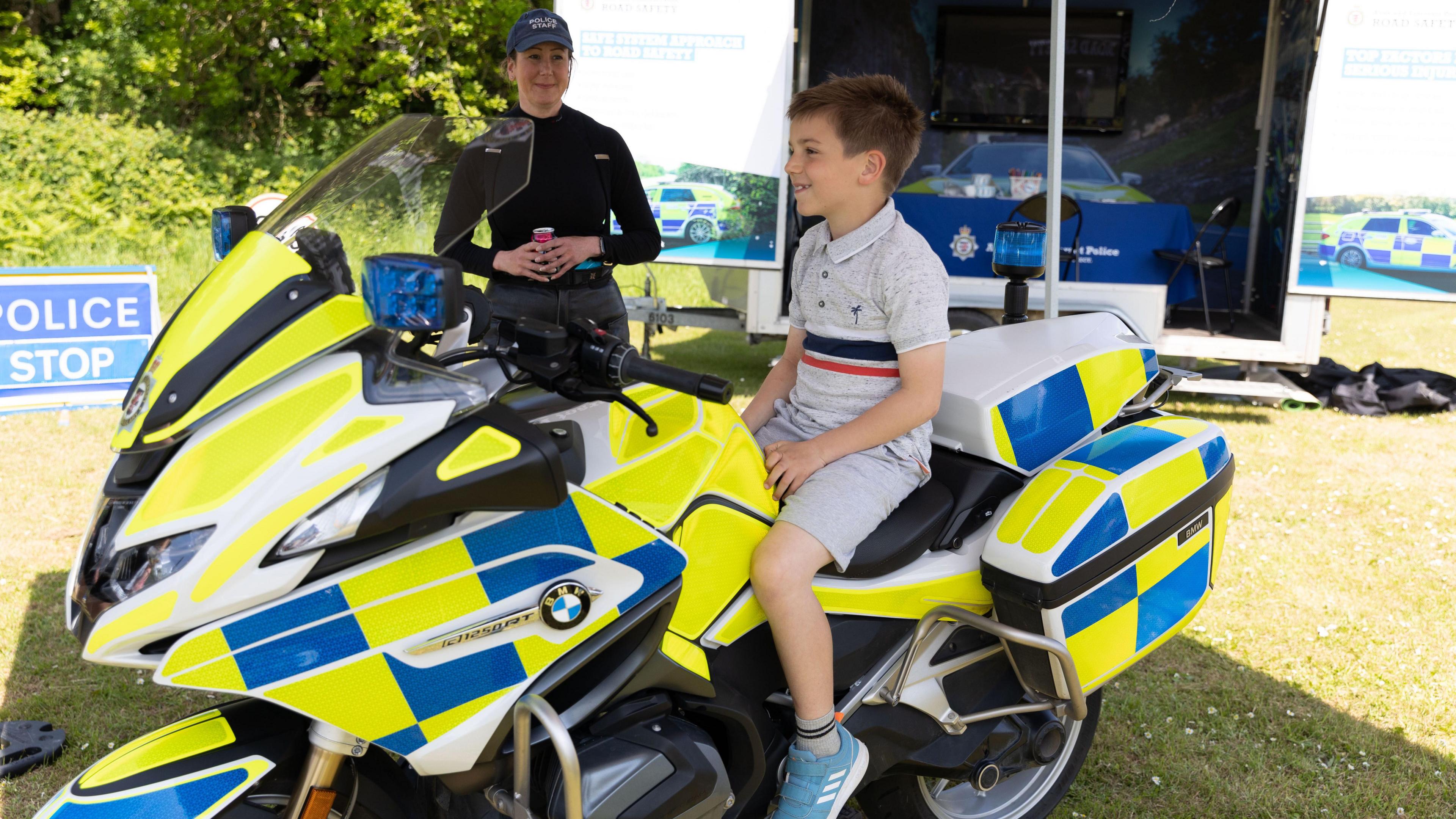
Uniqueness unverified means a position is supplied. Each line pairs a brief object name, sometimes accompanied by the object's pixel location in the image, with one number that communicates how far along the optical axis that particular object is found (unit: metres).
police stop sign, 5.93
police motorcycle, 1.38
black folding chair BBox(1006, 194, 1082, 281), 6.87
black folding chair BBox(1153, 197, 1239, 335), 7.79
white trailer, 6.33
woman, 3.24
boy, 1.91
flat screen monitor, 9.85
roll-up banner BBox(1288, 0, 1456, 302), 6.24
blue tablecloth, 8.13
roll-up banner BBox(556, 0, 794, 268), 6.53
